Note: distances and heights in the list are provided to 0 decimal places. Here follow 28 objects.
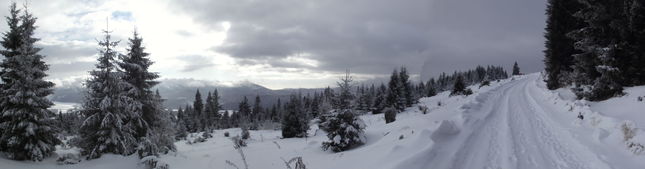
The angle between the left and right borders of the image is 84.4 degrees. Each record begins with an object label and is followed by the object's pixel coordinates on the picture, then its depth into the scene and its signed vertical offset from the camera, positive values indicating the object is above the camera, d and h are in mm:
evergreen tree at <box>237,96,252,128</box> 86375 -6044
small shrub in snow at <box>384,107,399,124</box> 26969 -2437
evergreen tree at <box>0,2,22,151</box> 17953 +2153
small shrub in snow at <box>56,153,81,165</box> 18497 -3932
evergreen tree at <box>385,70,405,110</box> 47812 -1503
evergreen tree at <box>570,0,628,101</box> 17250 +1918
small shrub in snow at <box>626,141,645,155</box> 9016 -1679
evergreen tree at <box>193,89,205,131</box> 68525 -5353
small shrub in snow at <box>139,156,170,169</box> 18609 -4191
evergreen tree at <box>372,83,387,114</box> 50875 -2801
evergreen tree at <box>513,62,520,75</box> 139512 +5738
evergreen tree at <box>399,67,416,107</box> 50594 -733
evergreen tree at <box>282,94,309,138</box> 32219 -3637
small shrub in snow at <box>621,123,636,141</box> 10117 -1414
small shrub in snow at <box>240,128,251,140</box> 34766 -4990
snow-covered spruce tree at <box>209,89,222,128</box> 80812 -5110
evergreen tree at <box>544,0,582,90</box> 31253 +4078
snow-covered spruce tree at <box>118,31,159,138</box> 22234 +186
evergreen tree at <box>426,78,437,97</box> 67250 -1552
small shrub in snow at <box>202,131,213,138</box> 39906 -5752
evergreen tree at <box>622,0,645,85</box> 16558 +1793
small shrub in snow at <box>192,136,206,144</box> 34594 -5428
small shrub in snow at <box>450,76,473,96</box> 50350 -468
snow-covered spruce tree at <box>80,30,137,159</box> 20234 -1468
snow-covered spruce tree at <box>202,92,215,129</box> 77912 -5548
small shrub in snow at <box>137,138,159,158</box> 21172 -3809
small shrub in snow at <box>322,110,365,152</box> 16969 -2283
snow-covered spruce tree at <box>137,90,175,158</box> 22542 -2934
